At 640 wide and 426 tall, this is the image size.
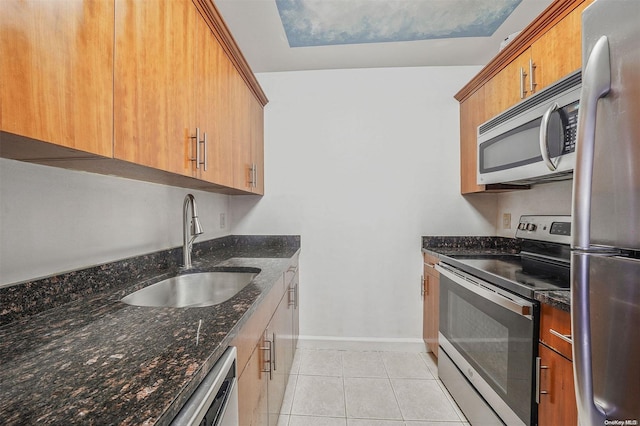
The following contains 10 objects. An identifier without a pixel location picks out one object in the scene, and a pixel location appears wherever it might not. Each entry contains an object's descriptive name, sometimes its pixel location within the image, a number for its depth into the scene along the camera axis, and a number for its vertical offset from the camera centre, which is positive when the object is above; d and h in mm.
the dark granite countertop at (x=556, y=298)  946 -311
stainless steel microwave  1209 +406
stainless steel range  1113 -530
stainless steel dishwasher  514 -402
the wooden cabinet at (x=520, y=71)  1302 +846
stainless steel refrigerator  573 -21
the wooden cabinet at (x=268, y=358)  896 -639
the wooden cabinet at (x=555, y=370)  943 -574
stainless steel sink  1235 -391
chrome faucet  1465 -96
